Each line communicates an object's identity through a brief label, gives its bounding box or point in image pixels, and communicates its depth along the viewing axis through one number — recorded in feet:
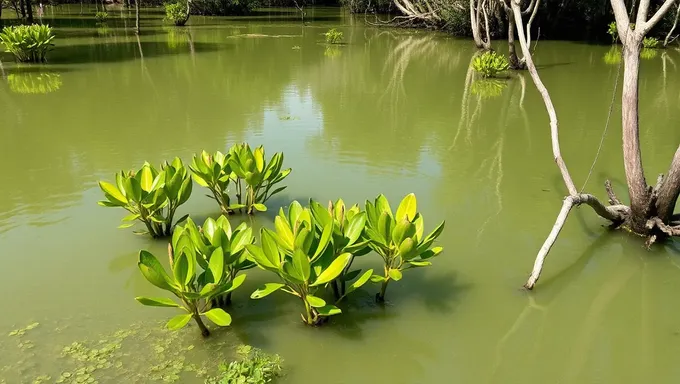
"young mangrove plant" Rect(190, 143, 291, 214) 12.76
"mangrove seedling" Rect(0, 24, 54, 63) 38.19
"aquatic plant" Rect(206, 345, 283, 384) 7.67
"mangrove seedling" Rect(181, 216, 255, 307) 9.15
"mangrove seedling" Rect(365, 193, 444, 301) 9.14
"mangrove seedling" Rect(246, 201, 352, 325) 8.52
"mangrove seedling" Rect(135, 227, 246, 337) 8.18
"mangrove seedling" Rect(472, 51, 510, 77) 35.45
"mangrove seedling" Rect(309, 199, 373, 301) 9.40
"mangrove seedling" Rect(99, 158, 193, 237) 11.53
